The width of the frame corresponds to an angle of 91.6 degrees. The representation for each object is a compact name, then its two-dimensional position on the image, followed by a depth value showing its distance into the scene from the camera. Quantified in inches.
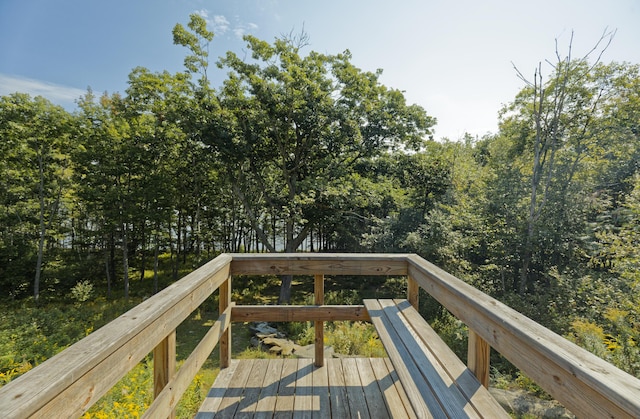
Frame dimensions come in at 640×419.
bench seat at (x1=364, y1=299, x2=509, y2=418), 51.3
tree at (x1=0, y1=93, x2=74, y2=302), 441.7
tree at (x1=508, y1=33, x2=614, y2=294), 398.9
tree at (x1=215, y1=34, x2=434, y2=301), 392.8
